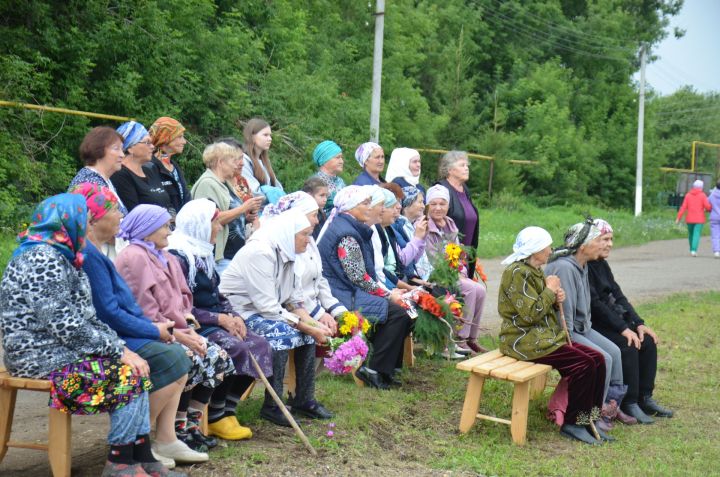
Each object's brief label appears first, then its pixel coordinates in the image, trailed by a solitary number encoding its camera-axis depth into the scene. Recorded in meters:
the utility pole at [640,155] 34.00
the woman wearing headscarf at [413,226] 8.34
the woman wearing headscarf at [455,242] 8.64
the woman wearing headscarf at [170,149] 7.19
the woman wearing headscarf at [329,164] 8.51
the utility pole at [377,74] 18.33
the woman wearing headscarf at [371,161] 8.86
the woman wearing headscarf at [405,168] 9.41
